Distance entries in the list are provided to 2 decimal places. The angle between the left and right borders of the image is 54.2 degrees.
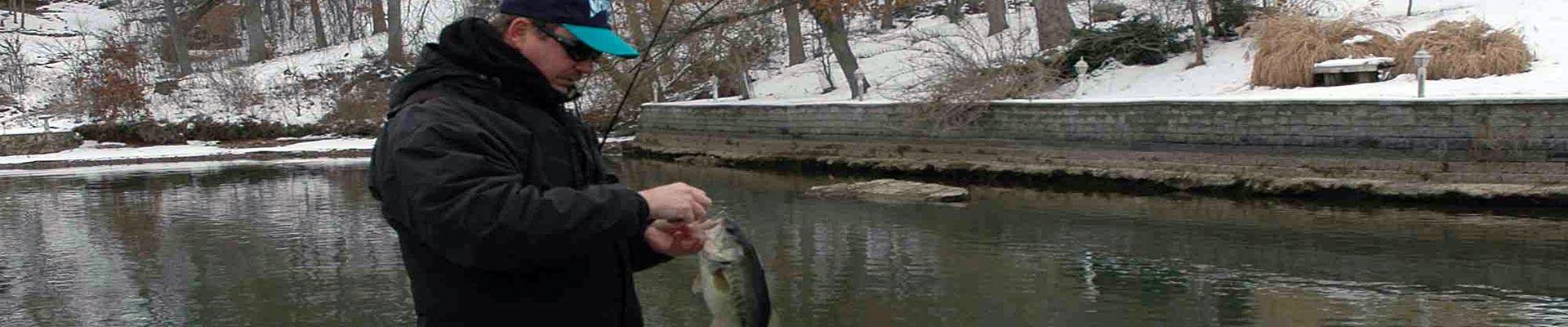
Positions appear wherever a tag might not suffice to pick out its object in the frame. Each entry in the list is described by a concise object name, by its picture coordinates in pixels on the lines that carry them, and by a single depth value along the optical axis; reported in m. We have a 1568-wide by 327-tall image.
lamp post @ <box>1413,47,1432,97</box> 18.30
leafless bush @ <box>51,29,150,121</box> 41.75
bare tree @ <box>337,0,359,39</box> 53.34
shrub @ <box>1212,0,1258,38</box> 27.78
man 2.48
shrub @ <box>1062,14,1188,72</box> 27.55
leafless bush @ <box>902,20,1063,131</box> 24.23
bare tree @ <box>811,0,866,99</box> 30.53
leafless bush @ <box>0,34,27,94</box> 45.92
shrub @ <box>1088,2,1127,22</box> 34.84
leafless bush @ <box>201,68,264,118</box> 43.03
